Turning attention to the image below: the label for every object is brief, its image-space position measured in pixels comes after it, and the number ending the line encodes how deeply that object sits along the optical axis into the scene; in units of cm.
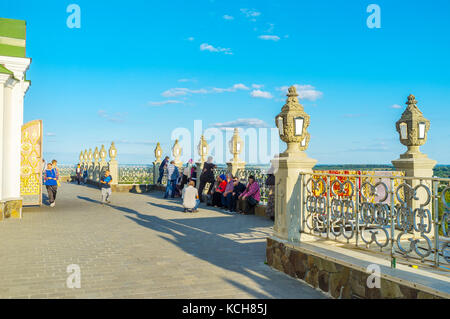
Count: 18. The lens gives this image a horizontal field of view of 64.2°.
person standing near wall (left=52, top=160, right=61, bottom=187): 1490
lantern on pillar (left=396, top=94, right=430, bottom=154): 796
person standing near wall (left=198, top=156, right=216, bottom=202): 1653
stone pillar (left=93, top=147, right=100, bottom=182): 2929
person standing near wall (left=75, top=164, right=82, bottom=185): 3256
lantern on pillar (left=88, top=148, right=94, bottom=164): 3343
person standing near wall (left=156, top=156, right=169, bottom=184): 2036
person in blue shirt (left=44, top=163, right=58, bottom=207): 1460
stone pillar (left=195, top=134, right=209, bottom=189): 1797
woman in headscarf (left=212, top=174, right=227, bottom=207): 1478
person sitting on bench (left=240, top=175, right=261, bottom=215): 1276
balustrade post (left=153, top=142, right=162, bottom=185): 2439
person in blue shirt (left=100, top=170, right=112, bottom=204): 1592
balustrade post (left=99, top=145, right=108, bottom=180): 2841
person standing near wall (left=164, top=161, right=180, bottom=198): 1867
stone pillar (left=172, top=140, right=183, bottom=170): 2189
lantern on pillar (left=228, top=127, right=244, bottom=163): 1495
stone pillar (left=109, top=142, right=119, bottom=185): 2506
